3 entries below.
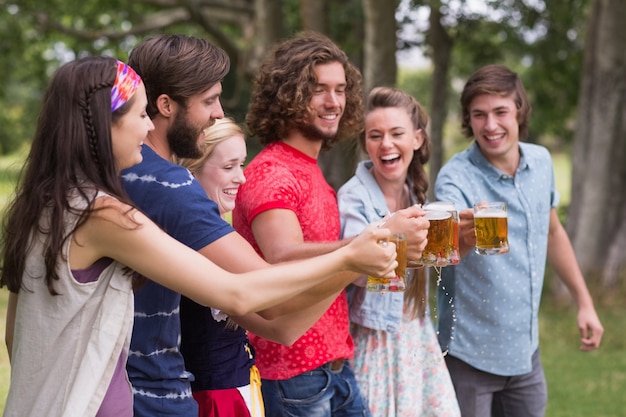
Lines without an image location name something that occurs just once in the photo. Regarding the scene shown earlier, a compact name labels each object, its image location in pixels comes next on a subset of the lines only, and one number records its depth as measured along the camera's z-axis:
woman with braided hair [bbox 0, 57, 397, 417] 2.48
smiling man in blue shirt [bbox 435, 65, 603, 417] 4.21
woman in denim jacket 3.74
